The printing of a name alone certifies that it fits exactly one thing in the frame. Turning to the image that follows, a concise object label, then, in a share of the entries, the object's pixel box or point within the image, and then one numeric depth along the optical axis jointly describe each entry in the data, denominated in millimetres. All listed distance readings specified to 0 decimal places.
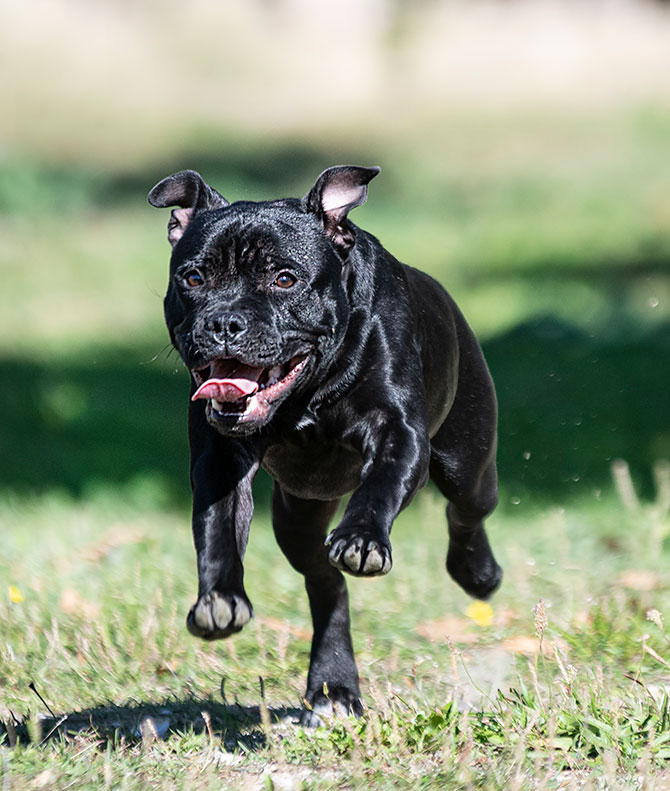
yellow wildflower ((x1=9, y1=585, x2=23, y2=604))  10648
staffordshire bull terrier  7820
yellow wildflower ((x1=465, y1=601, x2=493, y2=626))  10711
